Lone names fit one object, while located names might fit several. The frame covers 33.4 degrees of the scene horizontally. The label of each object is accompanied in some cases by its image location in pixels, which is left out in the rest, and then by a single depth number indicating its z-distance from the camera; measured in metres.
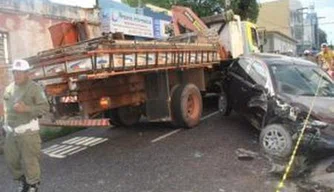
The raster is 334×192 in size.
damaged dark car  7.92
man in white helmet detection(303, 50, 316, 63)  18.15
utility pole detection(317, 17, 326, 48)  82.04
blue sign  24.77
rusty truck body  8.61
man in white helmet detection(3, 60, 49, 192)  6.43
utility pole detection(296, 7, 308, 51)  77.49
